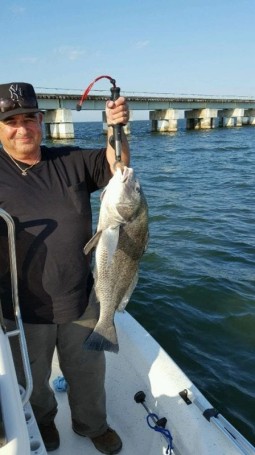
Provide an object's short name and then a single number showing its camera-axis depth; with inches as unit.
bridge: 1795.0
